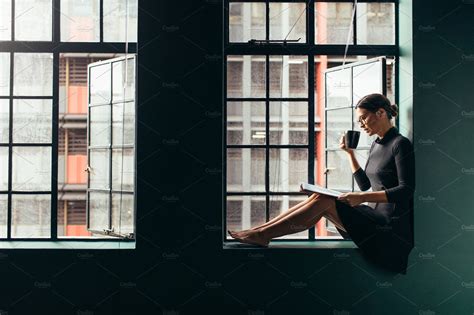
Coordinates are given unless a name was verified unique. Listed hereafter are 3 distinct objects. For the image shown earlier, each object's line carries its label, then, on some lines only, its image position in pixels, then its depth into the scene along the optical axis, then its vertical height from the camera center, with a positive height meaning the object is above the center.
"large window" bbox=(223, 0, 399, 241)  4.23 +0.43
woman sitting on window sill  3.71 -0.25
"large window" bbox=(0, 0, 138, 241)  4.22 +0.40
